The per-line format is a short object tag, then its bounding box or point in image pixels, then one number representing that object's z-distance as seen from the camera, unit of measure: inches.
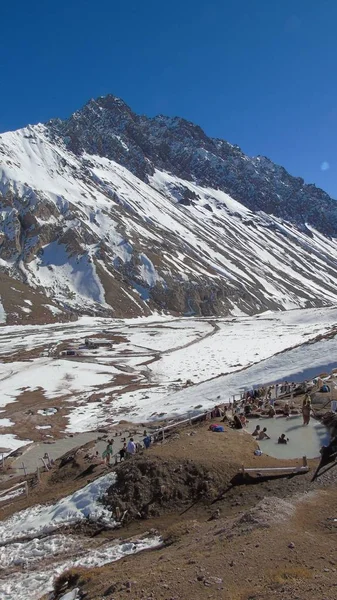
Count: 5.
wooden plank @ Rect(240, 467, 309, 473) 806.2
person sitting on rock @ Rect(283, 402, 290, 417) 1168.8
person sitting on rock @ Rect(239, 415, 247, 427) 1118.8
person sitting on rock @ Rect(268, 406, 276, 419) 1180.5
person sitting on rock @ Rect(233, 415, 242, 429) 1091.3
